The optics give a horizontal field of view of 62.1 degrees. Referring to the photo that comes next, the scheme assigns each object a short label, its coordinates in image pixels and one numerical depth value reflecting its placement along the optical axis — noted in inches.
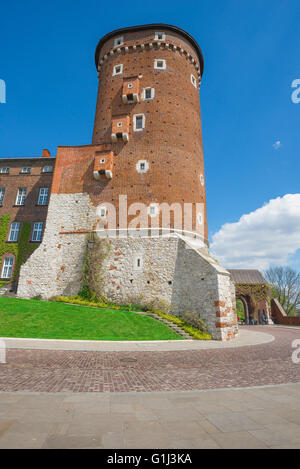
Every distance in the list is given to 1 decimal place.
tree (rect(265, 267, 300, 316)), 1905.8
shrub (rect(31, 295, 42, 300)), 810.2
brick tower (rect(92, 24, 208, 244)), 872.9
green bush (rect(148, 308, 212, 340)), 607.7
